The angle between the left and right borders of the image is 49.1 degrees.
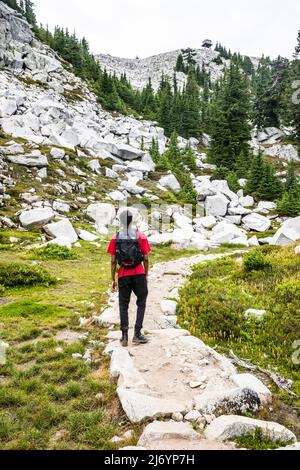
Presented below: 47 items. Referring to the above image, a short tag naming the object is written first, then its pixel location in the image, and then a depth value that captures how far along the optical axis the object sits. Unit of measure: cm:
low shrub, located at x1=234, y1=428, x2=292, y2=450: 394
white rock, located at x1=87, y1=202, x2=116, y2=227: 2273
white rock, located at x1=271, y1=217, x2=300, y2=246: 1903
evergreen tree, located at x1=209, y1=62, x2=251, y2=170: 4838
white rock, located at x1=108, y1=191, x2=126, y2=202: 2716
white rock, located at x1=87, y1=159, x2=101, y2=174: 3179
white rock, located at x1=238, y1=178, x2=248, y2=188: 3914
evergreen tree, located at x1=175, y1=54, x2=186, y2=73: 13700
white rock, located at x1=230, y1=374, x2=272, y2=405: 502
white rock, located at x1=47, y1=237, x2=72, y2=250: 1669
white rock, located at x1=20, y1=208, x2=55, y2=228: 1894
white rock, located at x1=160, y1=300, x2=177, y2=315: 935
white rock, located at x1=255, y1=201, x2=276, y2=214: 3247
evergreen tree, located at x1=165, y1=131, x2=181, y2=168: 4434
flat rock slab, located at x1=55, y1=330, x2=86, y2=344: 744
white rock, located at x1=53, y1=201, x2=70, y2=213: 2192
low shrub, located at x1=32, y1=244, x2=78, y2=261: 1533
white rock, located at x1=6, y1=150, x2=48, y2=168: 2572
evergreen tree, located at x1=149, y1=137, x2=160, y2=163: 4350
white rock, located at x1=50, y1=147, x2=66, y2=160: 2926
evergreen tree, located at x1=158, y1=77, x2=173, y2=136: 6804
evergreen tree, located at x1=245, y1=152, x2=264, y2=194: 3688
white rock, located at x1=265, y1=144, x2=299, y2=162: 6444
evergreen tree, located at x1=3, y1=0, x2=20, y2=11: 7589
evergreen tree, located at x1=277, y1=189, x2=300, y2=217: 3112
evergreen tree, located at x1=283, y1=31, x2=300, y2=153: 4138
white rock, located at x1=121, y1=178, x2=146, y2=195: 2969
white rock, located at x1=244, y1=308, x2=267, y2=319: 815
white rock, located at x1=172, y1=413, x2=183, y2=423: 443
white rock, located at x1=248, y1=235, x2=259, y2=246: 2262
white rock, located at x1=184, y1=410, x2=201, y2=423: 441
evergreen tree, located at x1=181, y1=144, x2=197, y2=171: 4631
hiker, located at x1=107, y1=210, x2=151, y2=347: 660
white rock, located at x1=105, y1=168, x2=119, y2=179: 3218
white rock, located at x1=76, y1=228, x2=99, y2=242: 1928
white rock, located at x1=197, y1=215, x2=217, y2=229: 2614
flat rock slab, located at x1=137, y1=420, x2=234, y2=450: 389
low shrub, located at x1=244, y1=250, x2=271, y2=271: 1211
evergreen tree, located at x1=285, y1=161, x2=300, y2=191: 3679
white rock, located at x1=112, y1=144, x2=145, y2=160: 3941
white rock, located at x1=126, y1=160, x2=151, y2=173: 3619
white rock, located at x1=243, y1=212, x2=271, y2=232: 2702
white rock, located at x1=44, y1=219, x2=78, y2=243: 1833
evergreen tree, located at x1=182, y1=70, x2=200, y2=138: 6719
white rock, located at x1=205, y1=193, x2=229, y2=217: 3002
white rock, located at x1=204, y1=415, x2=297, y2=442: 405
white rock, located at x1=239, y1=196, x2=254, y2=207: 3412
